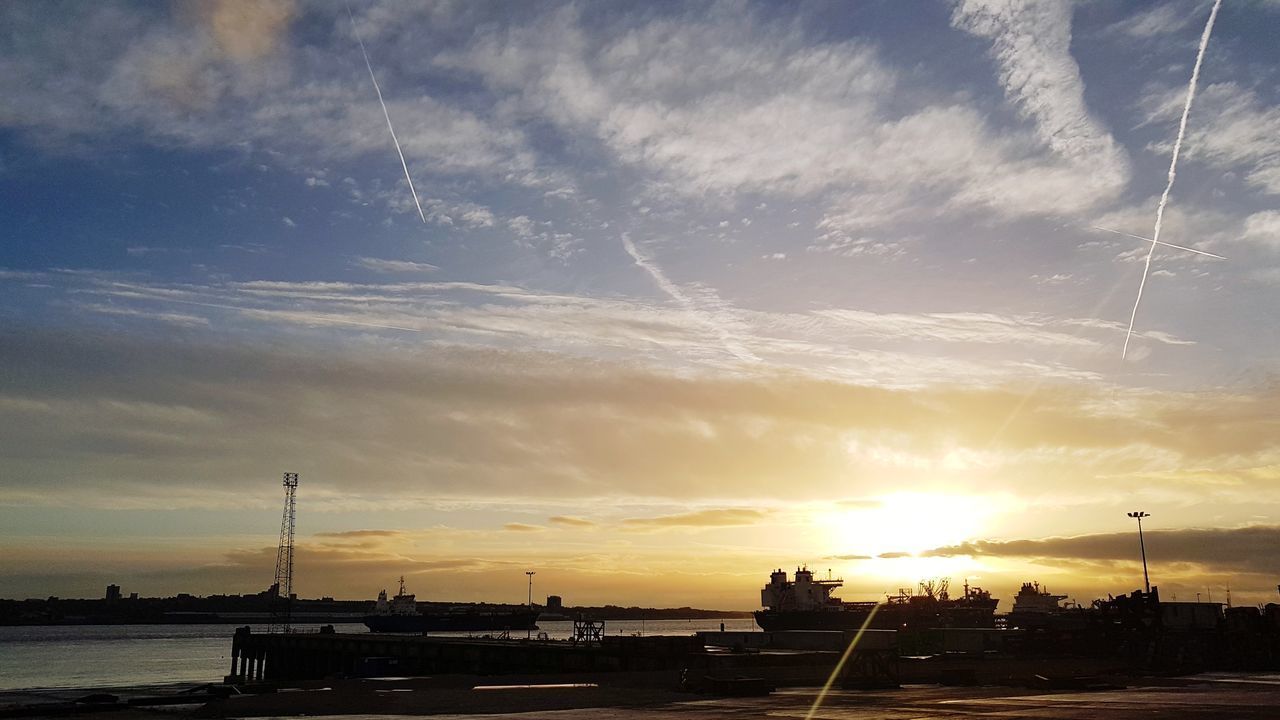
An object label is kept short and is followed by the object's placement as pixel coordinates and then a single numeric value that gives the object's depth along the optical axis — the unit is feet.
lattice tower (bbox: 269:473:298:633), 464.65
